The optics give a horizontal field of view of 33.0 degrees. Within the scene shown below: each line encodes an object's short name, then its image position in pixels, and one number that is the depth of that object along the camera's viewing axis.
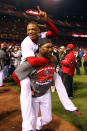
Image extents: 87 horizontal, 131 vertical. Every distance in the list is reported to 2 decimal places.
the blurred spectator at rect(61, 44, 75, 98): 5.18
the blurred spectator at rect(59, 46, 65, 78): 7.11
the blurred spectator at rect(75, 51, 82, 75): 11.05
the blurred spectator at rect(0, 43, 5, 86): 7.76
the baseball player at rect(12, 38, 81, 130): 2.24
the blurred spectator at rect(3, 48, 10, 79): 9.21
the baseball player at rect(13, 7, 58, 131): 2.20
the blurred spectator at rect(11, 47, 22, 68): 9.18
